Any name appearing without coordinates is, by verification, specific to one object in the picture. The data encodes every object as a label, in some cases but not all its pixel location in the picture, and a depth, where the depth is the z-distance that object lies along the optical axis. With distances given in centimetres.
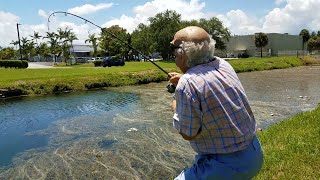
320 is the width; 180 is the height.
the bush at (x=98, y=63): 4020
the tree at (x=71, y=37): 5669
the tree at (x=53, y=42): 5619
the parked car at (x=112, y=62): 3669
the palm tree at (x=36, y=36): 7083
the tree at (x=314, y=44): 7541
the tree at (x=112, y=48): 5990
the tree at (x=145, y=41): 5589
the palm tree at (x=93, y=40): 6434
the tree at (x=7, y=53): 6588
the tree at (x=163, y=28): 5359
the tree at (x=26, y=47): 6920
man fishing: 229
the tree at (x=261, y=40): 7020
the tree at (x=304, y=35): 8728
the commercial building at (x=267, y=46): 7407
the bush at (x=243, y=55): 6996
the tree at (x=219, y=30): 6054
